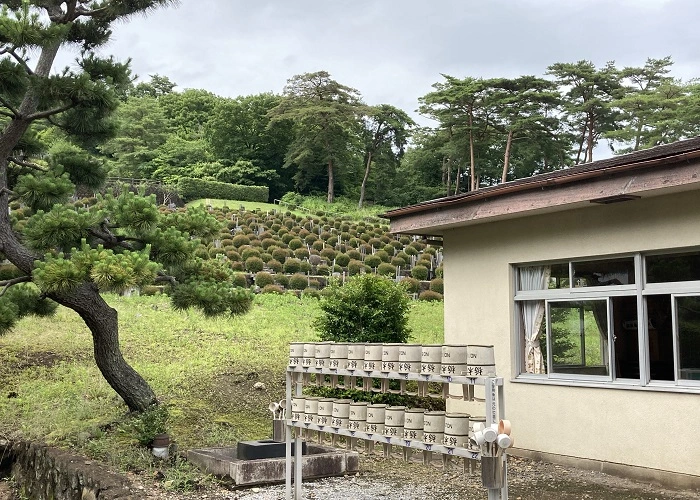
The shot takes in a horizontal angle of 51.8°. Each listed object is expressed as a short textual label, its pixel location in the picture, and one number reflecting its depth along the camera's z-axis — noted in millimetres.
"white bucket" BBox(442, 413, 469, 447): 4324
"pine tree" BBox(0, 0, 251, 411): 6559
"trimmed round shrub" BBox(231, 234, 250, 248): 24469
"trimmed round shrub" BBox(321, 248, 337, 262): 24327
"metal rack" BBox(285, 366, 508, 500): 4082
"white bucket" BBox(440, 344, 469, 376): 4410
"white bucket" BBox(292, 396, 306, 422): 5648
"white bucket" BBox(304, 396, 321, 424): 5508
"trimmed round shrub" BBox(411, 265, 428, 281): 22672
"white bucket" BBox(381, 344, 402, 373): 4840
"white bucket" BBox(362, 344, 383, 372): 4984
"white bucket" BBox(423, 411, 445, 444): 4484
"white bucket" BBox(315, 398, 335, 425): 5379
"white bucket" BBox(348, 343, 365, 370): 5133
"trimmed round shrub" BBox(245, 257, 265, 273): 21266
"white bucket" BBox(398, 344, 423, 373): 4711
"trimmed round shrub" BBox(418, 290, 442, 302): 20008
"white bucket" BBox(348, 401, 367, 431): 5090
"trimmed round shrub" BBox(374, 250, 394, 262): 24958
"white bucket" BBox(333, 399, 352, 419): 5250
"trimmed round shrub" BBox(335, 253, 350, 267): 23656
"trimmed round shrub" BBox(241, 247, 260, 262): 22266
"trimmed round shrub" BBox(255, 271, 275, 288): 19906
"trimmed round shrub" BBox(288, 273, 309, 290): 20125
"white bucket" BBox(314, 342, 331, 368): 5453
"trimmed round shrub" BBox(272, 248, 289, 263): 22641
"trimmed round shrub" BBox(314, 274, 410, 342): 10000
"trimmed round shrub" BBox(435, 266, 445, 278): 22250
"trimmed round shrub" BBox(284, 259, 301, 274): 21672
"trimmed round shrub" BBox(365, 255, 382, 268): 24031
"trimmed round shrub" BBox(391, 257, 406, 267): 24395
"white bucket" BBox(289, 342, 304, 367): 5738
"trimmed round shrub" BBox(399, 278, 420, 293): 20936
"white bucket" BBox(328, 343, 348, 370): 5273
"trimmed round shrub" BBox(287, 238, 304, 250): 25203
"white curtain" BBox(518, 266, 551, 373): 7621
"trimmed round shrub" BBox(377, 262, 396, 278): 22781
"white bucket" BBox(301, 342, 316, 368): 5591
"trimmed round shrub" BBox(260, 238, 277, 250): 24641
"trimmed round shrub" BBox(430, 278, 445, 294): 20984
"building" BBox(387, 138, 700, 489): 6195
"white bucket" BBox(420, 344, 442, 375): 4578
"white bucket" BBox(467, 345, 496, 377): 4254
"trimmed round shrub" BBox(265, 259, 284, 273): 21797
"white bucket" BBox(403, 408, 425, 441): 4648
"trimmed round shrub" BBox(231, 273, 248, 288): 18719
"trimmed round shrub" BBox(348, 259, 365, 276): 22708
